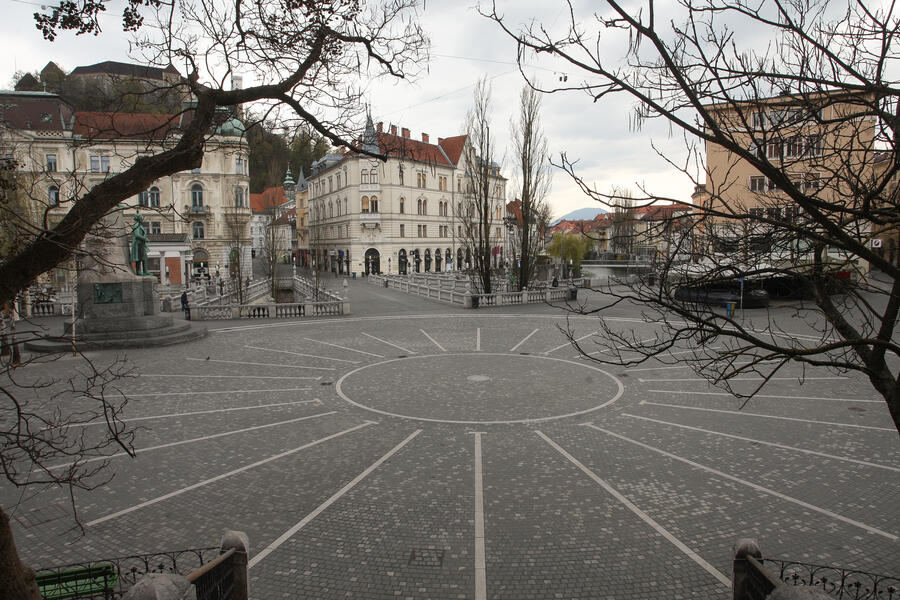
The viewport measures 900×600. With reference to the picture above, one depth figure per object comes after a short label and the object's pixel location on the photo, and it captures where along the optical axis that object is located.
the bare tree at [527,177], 34.75
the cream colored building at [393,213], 69.00
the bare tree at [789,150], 4.23
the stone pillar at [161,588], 4.32
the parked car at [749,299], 30.92
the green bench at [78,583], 5.41
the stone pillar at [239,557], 5.72
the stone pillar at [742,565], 5.45
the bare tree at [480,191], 34.19
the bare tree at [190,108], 4.07
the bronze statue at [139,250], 24.00
